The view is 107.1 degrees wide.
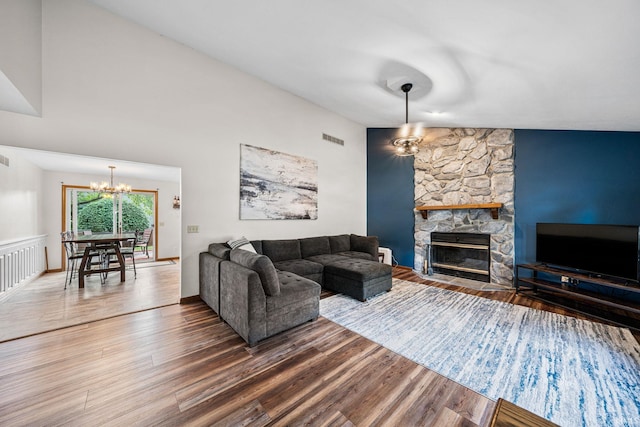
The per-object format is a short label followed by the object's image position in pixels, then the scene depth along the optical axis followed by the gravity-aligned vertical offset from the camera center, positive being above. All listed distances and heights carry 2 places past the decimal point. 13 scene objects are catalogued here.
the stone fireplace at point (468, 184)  4.32 +0.56
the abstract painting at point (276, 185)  4.01 +0.50
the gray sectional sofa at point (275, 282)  2.31 -0.88
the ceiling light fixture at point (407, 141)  3.23 +0.99
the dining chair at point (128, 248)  4.83 -0.77
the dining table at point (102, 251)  3.94 -0.75
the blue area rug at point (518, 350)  1.64 -1.31
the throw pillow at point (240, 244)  3.52 -0.48
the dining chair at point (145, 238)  6.24 -0.70
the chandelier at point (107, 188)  5.11 +0.54
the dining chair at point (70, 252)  4.21 -0.77
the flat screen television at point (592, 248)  2.92 -0.50
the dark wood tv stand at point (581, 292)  2.88 -1.14
